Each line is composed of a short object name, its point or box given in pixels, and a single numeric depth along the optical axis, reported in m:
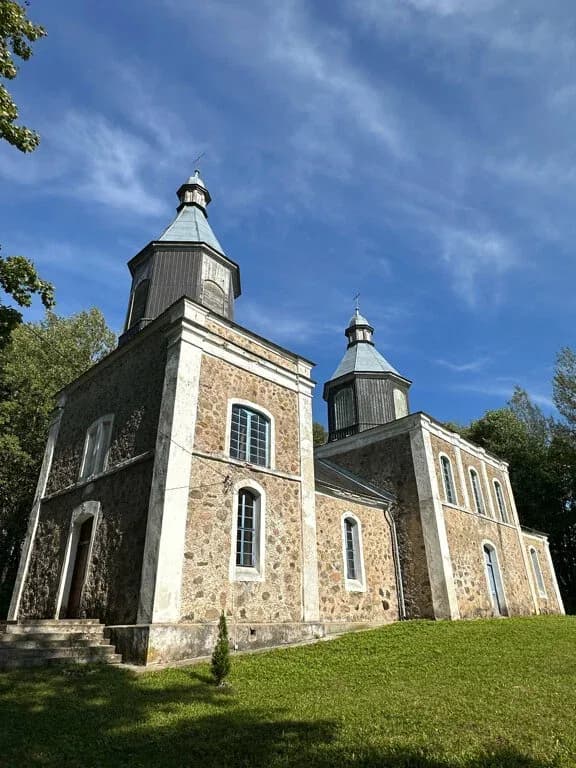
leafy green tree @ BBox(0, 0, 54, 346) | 7.79
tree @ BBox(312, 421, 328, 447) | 35.69
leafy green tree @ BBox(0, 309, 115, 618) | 19.16
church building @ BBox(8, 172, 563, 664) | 9.61
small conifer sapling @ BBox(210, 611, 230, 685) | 7.02
